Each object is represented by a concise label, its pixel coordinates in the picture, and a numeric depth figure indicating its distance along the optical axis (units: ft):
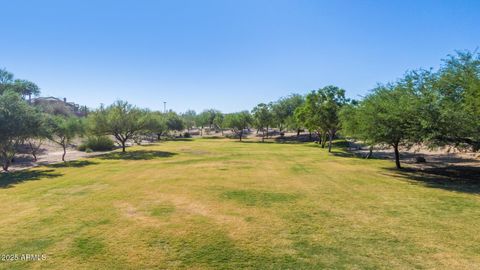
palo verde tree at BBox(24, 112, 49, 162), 83.20
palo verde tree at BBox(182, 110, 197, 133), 347.03
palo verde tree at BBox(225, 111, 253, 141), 235.40
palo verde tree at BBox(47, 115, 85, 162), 99.02
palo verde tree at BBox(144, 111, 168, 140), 150.71
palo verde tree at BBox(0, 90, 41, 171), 74.95
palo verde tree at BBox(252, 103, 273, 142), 226.58
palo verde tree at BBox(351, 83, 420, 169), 59.88
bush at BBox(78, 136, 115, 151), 148.58
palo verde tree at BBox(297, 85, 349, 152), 130.52
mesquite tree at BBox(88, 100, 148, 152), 128.98
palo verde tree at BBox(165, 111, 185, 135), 270.18
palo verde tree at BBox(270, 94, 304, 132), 229.45
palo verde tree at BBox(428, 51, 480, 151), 51.08
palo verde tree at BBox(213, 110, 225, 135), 285.39
